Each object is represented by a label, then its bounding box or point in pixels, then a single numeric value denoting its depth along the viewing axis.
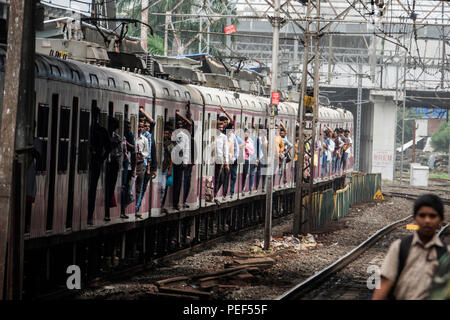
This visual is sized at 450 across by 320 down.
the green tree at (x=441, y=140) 102.69
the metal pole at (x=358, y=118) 54.00
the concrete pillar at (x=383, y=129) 59.19
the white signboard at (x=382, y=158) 59.25
